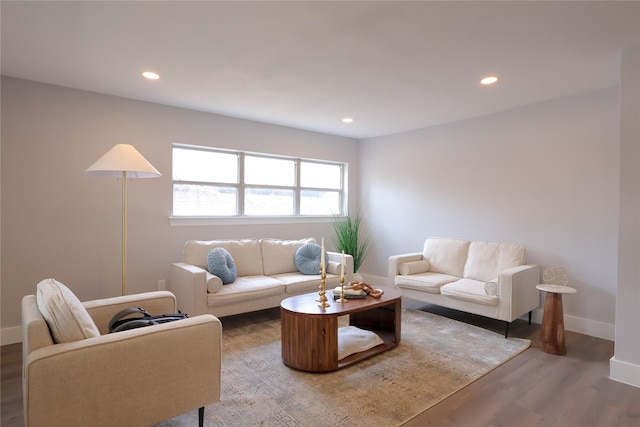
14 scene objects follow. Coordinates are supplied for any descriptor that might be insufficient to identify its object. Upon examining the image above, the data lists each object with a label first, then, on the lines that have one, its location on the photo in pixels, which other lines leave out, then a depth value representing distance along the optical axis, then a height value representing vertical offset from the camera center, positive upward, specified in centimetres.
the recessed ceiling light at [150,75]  302 +117
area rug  209 -127
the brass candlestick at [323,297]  287 -77
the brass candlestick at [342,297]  301 -78
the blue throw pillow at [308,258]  426 -64
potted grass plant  537 -48
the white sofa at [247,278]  331 -80
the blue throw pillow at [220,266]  361 -63
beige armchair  146 -78
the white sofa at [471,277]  336 -79
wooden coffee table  262 -97
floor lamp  284 +36
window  430 +32
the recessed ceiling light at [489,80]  307 +116
